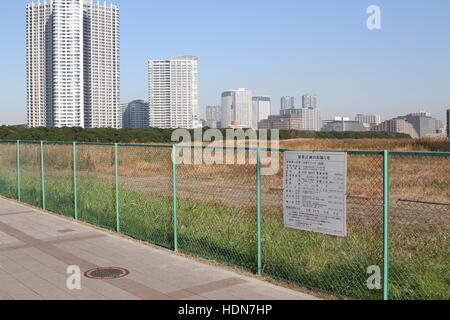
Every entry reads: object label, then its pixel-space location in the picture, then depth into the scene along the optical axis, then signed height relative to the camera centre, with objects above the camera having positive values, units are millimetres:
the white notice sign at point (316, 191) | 5559 -642
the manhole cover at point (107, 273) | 6672 -1939
